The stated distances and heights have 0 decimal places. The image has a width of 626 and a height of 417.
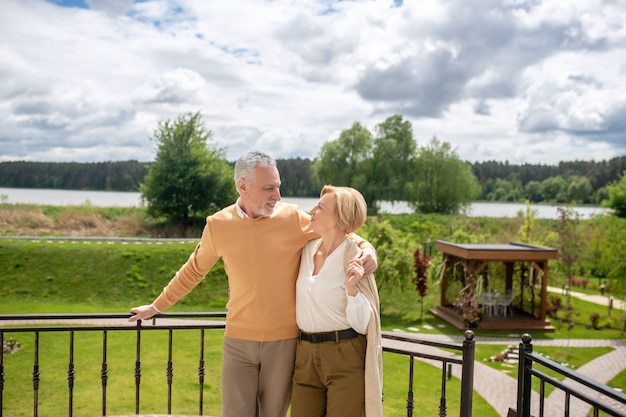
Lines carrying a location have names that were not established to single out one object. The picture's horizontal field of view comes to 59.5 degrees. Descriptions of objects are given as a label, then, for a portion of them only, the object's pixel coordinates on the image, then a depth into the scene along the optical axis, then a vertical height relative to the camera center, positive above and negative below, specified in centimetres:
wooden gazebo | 1540 -271
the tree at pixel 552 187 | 5553 +149
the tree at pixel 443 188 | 4062 +69
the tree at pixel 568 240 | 1923 -147
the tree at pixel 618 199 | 3316 +29
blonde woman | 280 -70
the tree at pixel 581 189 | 5420 +138
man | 303 -56
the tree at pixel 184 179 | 2767 +41
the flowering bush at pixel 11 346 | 1182 -365
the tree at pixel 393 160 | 4006 +259
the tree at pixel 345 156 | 4081 +281
